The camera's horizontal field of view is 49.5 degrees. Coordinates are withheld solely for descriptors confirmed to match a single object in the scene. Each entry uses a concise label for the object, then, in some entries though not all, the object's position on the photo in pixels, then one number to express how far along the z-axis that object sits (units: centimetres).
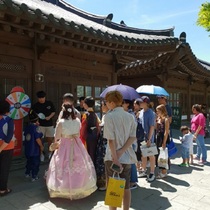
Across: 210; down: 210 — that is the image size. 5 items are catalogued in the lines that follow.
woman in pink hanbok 375
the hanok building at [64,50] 489
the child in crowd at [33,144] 463
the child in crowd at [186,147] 620
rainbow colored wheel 516
